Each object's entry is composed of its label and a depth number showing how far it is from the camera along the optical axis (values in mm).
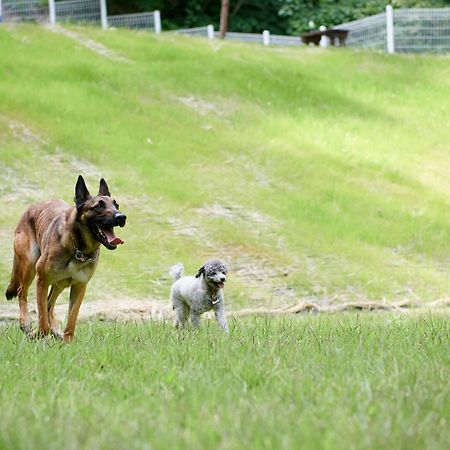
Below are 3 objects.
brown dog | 16237
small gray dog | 17487
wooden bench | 62719
